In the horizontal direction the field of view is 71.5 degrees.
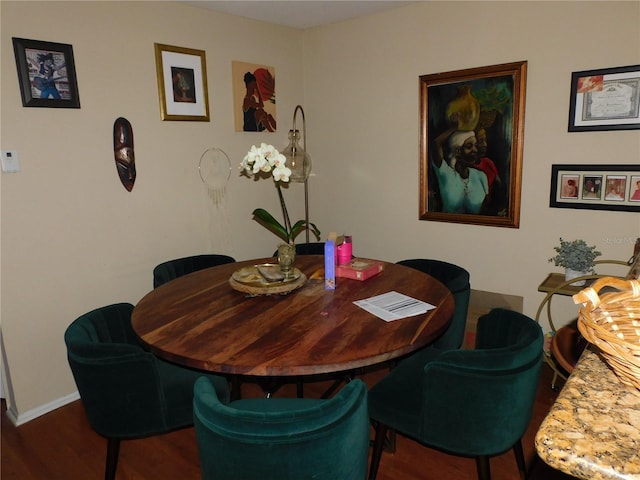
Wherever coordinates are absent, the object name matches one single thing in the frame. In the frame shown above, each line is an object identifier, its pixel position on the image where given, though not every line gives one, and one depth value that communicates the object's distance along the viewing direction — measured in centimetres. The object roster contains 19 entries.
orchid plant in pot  231
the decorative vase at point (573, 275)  268
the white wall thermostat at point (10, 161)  240
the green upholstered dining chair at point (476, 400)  150
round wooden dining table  151
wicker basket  76
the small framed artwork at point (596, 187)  263
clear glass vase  235
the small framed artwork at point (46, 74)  242
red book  238
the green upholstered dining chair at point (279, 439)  114
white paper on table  186
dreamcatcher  342
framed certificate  256
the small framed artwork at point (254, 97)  355
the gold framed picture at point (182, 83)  306
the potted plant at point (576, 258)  263
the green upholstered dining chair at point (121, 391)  163
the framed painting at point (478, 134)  301
